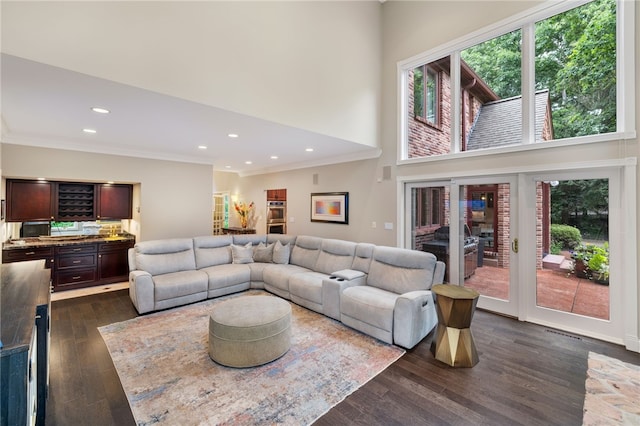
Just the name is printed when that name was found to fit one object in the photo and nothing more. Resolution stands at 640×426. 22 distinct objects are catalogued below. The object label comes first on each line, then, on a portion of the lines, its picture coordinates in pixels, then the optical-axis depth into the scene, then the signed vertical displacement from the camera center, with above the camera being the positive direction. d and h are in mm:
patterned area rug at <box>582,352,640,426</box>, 2066 -1516
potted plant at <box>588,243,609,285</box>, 3297 -628
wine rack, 5145 +249
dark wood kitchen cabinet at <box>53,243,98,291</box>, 4828 -933
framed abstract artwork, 5707 +142
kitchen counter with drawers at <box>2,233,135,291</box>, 4566 -726
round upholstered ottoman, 2643 -1192
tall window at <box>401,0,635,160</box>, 3273 +1808
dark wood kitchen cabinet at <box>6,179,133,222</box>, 4703 +258
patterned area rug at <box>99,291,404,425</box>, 2096 -1479
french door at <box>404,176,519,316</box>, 3920 -288
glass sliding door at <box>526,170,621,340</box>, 3240 -507
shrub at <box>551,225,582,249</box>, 3520 -304
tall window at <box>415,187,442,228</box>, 4637 +122
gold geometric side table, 2730 -1189
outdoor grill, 4281 -570
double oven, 7434 -87
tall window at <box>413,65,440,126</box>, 4992 +2183
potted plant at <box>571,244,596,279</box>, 3441 -579
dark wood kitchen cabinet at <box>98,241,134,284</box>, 5293 -919
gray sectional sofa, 3195 -957
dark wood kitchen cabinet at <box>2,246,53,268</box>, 4367 -649
